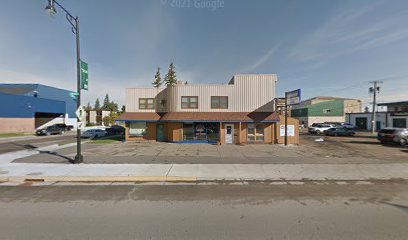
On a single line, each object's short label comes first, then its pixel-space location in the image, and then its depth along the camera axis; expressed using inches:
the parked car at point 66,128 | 1420.4
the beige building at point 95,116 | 2898.6
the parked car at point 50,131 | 1243.2
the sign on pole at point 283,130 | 787.4
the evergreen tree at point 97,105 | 5644.7
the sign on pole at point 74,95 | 417.1
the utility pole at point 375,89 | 1512.3
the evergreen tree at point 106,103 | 5070.9
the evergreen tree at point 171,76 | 2424.1
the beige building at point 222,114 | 784.3
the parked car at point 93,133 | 1096.8
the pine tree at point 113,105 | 4958.9
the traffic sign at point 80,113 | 416.5
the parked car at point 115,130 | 1262.3
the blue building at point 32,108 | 1320.1
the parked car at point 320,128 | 1301.3
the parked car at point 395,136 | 738.7
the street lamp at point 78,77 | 414.9
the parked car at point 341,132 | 1186.6
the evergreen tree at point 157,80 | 2485.0
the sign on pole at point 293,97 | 721.6
